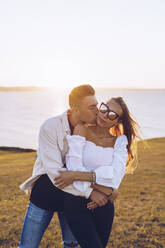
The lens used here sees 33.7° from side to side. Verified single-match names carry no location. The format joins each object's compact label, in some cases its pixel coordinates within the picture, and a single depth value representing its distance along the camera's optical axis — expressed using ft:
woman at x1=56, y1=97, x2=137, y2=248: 8.69
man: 8.96
